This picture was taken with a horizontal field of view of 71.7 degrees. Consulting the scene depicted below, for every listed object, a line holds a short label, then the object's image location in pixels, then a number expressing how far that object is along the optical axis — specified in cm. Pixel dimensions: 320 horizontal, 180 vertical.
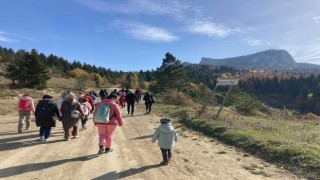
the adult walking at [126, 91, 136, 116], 1581
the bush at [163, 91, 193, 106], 2509
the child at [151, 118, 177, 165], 621
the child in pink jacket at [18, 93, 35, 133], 945
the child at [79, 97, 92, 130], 1012
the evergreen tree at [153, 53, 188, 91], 4192
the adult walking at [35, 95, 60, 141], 792
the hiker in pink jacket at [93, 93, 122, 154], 667
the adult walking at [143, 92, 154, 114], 1669
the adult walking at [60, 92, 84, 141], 802
